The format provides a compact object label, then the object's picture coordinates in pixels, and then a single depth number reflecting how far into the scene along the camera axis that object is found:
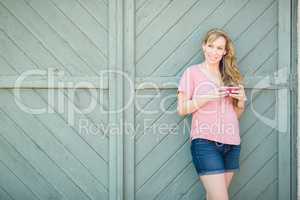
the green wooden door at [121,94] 4.12
